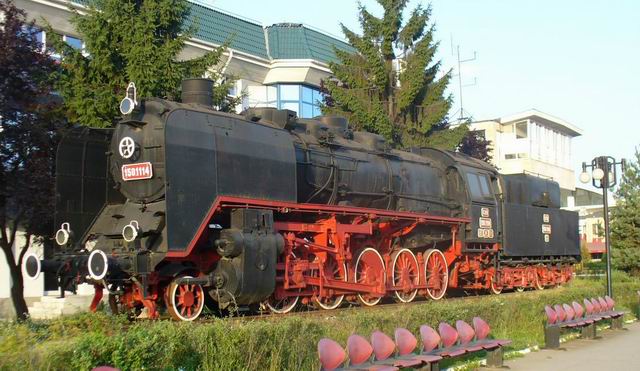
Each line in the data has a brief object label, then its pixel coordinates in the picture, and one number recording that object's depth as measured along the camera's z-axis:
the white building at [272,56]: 28.19
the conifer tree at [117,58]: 15.61
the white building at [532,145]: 61.94
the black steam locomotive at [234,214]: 11.50
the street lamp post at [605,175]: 20.34
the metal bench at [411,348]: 7.74
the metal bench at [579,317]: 12.94
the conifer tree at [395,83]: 29.03
